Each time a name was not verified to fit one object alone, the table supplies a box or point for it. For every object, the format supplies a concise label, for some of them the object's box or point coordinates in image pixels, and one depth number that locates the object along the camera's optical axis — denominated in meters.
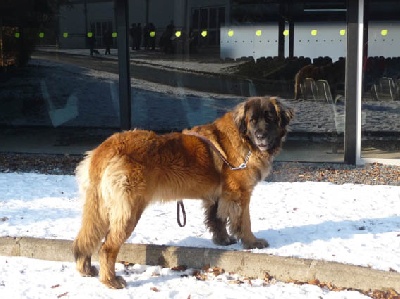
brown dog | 5.12
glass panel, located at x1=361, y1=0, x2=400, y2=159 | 10.48
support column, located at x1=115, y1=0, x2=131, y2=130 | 10.82
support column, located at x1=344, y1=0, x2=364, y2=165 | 10.09
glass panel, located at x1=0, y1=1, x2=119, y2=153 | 12.16
